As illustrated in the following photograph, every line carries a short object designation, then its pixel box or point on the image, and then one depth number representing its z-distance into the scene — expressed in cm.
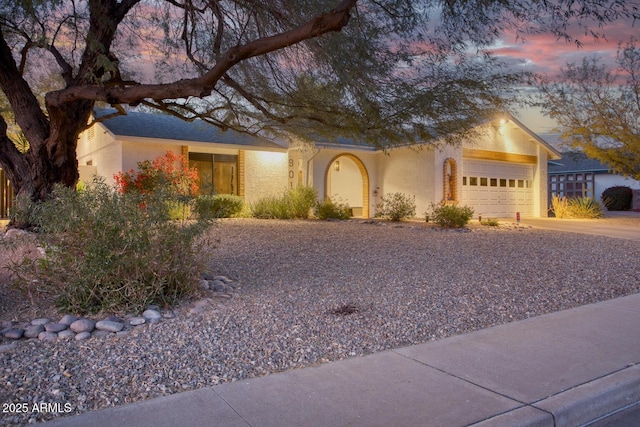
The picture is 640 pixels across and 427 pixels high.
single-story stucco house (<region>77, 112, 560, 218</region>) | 1869
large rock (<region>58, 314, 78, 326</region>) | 557
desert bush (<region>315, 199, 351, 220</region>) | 1823
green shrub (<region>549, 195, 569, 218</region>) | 2397
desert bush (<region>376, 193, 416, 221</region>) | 1828
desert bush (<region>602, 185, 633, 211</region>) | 3503
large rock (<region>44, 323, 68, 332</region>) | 541
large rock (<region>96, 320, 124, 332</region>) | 549
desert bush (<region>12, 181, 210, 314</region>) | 605
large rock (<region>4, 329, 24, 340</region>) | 529
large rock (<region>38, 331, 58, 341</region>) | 524
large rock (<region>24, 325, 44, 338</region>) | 535
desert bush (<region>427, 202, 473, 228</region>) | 1628
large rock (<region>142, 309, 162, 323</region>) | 583
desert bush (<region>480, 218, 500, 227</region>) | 1752
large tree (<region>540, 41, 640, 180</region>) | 2122
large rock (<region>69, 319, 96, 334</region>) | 543
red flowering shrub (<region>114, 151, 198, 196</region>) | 1583
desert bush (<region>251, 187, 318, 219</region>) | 1794
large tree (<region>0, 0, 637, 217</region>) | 966
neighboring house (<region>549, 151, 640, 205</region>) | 3812
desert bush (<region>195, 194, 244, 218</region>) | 1689
